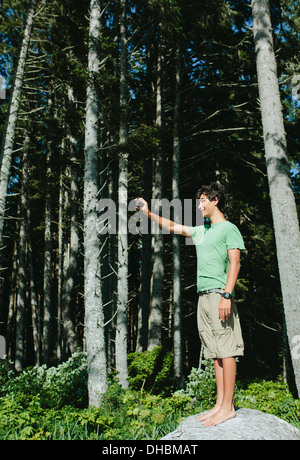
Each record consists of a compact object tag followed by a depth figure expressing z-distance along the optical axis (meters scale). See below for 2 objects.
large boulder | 3.09
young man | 3.34
